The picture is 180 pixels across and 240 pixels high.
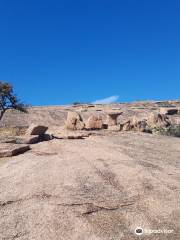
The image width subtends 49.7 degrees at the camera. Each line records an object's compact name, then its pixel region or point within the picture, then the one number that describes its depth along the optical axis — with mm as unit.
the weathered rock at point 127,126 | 15046
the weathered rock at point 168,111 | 25522
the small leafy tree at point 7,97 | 17407
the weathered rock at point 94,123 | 14897
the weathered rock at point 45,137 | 12487
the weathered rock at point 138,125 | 15227
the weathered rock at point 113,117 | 15955
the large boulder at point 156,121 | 17899
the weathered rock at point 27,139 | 11612
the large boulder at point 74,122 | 14761
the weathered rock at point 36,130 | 12842
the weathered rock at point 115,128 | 14924
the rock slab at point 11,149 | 10406
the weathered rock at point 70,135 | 12597
